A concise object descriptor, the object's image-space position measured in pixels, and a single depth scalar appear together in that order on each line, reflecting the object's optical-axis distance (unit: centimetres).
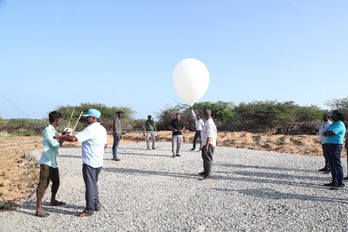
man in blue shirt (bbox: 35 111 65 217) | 486
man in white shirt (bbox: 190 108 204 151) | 1277
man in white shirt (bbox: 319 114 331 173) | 820
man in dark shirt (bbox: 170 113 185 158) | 1109
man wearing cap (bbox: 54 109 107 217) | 484
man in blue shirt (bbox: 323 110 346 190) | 650
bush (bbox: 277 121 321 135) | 2034
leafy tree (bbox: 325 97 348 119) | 2327
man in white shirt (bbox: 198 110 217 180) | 737
